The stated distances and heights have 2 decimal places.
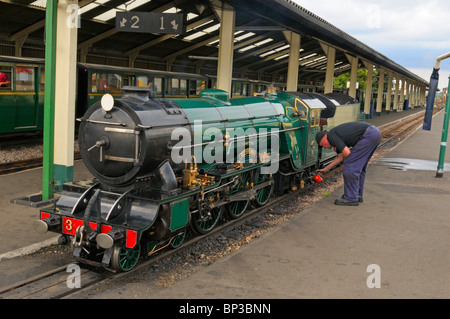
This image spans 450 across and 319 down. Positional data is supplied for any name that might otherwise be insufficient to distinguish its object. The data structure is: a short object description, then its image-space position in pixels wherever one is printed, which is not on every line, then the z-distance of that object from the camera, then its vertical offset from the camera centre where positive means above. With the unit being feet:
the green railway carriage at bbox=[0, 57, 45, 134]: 41.16 +0.53
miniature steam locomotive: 17.71 -3.15
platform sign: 24.47 +4.80
